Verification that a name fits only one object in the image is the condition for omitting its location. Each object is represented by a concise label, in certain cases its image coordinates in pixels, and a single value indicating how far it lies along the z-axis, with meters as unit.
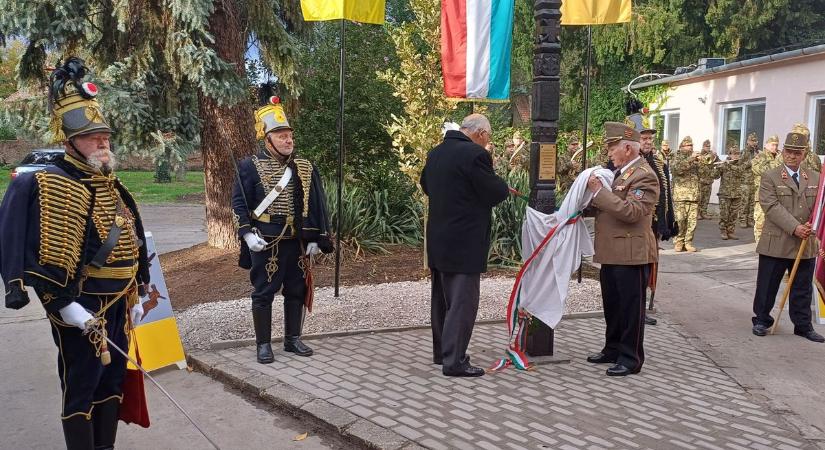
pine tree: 9.16
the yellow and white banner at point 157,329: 5.55
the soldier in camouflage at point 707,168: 13.99
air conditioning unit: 19.95
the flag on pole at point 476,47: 7.29
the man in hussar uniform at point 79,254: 3.30
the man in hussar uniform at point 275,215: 5.55
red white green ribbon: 5.55
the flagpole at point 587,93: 8.06
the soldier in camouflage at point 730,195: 13.88
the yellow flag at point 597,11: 8.14
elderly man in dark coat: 5.07
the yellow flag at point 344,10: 7.02
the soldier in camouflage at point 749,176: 14.26
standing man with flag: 6.85
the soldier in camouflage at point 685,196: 12.30
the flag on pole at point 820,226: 6.78
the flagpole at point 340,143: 7.27
